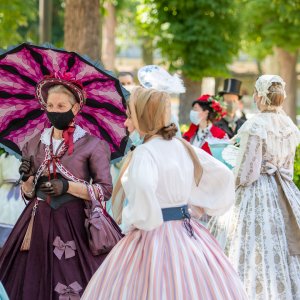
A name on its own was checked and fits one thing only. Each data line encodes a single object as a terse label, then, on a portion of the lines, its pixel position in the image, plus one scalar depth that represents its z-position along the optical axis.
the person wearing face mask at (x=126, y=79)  14.18
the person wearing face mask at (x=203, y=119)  12.89
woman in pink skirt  6.13
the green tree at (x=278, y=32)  25.56
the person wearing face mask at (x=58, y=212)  7.15
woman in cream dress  8.81
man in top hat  15.28
